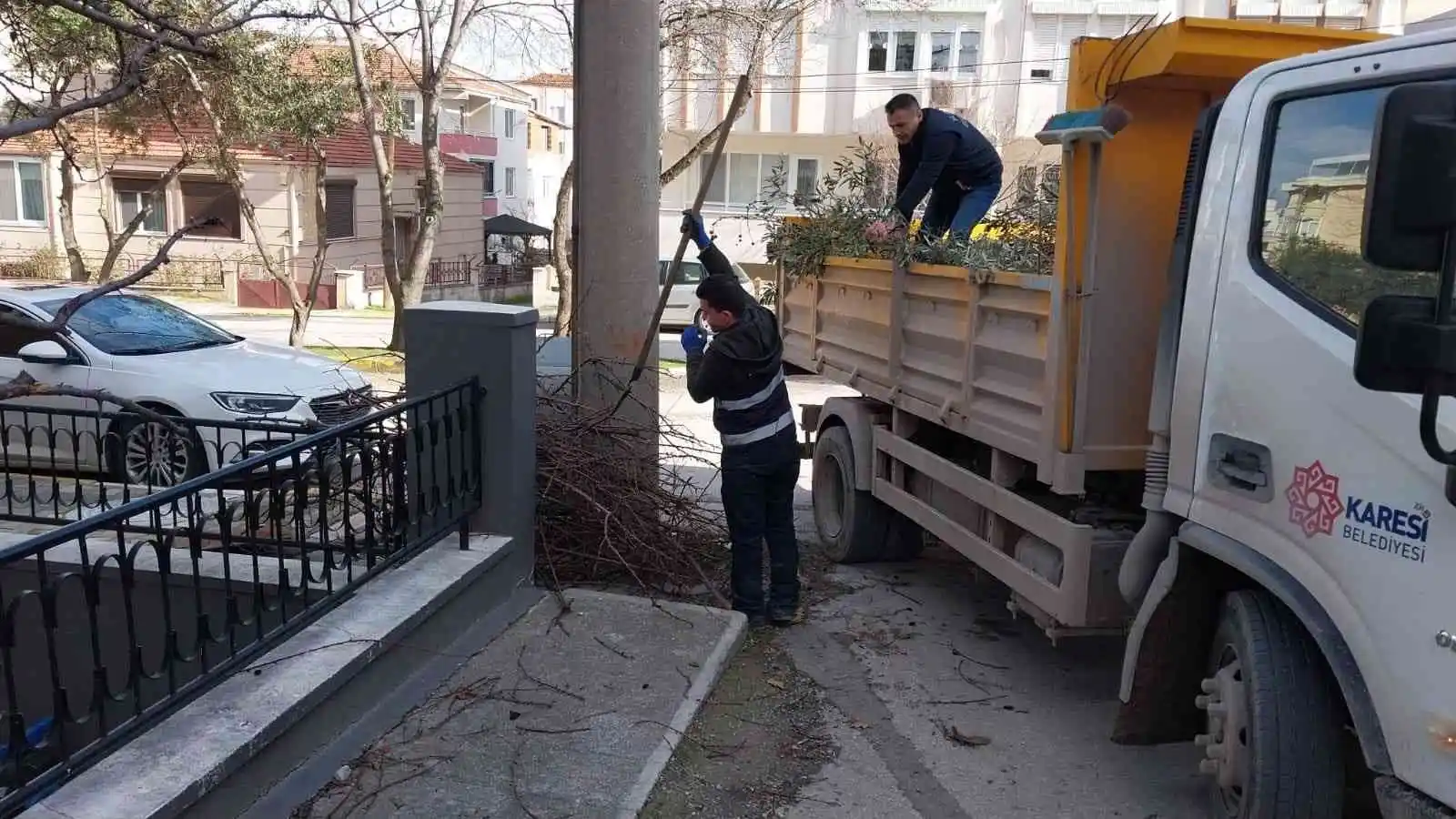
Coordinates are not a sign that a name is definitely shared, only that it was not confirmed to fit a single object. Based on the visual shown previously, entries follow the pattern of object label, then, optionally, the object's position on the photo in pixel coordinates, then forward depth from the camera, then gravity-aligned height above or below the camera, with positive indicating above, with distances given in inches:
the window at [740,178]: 1290.6 +67.6
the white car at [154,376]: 302.2 -42.6
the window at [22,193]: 1100.5 +25.2
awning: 1434.5 +5.8
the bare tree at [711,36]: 702.5 +128.9
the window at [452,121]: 1637.6 +162.6
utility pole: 248.8 +8.8
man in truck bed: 258.4 +19.1
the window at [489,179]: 1781.5 +82.3
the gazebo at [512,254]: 1337.4 -32.1
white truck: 99.0 -18.9
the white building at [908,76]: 1182.9 +177.7
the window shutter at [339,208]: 1104.2 +18.9
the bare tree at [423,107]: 601.6 +69.7
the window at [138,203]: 1064.8 +18.0
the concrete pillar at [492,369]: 195.0 -23.9
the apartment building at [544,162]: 2026.3 +132.2
